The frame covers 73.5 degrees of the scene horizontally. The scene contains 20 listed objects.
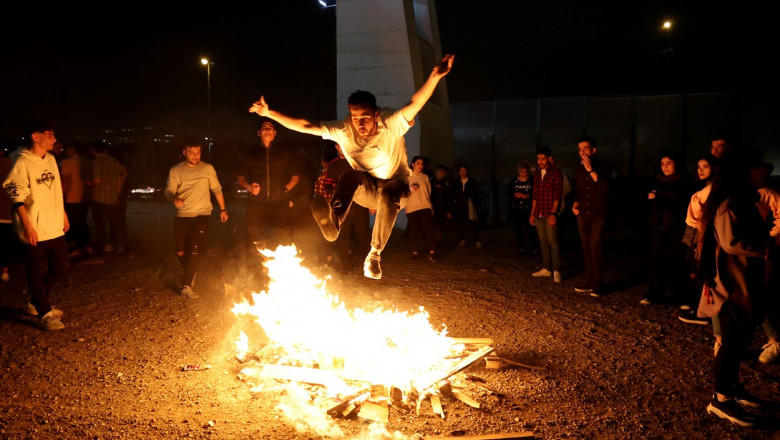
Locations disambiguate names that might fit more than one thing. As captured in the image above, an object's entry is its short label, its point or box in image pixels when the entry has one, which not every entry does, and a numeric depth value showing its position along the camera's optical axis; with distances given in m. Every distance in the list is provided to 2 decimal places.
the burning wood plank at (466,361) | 4.37
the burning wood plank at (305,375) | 4.31
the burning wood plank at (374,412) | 3.88
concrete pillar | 15.05
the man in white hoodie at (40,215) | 5.49
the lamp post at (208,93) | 31.16
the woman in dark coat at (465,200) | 11.92
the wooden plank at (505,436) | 3.48
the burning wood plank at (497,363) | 4.82
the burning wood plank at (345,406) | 3.91
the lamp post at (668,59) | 27.50
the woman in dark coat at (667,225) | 6.55
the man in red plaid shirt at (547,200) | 8.10
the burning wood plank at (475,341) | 5.26
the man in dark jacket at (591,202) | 7.16
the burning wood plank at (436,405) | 3.95
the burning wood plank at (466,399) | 4.08
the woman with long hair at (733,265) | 3.72
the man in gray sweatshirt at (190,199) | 7.04
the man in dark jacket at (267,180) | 7.49
